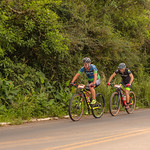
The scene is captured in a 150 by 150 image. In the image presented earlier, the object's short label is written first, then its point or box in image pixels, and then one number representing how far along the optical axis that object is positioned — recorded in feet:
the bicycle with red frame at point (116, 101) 43.62
